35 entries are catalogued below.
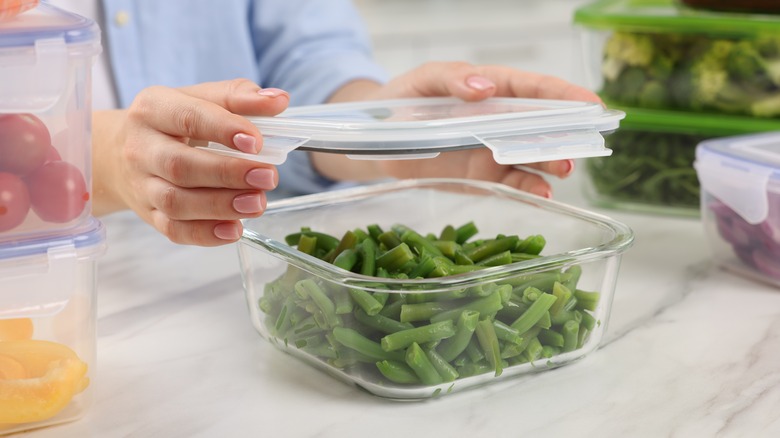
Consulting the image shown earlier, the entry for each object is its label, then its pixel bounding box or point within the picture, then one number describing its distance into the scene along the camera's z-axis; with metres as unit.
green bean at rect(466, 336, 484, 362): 0.72
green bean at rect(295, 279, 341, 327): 0.72
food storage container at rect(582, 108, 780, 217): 1.22
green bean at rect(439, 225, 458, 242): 0.91
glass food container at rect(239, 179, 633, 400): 0.70
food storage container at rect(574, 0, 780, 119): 1.18
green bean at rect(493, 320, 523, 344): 0.73
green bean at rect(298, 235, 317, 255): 0.85
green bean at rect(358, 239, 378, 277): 0.79
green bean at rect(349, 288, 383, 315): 0.70
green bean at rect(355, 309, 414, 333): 0.71
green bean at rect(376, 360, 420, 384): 0.71
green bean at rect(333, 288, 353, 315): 0.71
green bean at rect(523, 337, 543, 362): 0.75
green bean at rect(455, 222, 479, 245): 0.92
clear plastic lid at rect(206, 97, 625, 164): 0.70
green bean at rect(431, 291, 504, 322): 0.71
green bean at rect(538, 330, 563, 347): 0.76
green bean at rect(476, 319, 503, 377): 0.72
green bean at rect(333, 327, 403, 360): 0.71
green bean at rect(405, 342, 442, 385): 0.70
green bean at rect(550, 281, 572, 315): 0.75
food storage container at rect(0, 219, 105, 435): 0.65
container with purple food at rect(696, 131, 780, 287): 0.96
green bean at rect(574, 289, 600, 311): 0.78
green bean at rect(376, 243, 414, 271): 0.78
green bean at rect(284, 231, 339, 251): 0.87
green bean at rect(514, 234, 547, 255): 0.84
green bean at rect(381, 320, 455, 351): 0.70
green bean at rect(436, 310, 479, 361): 0.70
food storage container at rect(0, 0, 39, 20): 0.65
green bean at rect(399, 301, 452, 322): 0.70
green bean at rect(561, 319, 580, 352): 0.77
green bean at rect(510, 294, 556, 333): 0.73
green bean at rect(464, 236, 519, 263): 0.84
